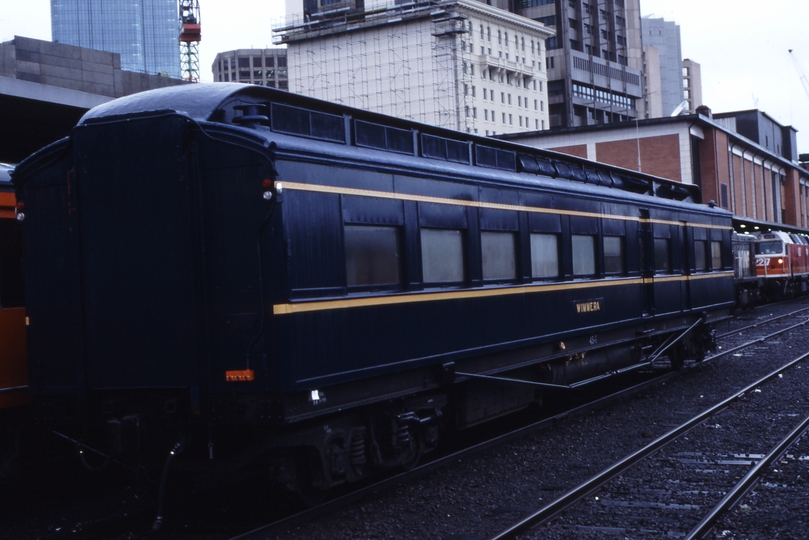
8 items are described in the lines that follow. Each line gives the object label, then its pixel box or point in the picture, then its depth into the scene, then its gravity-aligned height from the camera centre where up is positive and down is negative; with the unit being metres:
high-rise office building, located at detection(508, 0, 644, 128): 106.94 +25.33
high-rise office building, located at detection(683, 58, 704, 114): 160.38 +33.35
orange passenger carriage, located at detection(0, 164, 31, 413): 8.48 -0.07
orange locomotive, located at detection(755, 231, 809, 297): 39.12 +0.36
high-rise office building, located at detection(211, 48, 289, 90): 150.75 +37.17
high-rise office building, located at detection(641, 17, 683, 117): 153.12 +36.87
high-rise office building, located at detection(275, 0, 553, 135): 85.56 +22.18
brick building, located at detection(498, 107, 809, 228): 48.41 +6.73
